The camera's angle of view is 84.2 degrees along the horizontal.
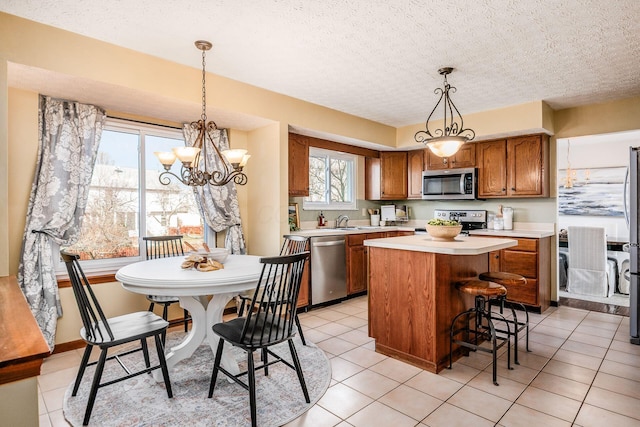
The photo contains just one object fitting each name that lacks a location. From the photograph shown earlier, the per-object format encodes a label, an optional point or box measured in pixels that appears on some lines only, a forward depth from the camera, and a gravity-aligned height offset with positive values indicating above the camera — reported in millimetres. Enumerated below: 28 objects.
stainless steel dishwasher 4285 -729
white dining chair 4668 -742
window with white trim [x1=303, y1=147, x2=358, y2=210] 5207 +462
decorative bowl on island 2900 -163
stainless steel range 5109 -129
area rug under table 2049 -1193
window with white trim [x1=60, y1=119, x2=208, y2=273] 3361 +117
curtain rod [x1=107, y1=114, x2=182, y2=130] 3427 +921
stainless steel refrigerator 3211 -267
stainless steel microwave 4941 +367
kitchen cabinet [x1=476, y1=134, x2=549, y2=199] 4422 +547
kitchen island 2621 -653
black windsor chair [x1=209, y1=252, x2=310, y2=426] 2010 -747
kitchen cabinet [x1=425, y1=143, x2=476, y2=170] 5004 +727
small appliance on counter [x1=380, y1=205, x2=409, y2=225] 5875 -69
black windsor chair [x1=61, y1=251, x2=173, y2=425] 2018 -732
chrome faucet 5375 -148
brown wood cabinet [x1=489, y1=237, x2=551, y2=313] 4121 -698
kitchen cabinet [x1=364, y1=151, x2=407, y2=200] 5727 +563
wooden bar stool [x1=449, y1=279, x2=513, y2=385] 2572 -881
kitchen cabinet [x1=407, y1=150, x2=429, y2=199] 5555 +607
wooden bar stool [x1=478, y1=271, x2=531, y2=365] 2747 -570
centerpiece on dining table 2533 -359
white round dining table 2211 -471
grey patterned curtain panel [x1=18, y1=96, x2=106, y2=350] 2861 +142
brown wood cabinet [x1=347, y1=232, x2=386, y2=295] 4691 -719
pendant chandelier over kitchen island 2926 +565
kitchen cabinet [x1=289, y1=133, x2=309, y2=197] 4336 +568
